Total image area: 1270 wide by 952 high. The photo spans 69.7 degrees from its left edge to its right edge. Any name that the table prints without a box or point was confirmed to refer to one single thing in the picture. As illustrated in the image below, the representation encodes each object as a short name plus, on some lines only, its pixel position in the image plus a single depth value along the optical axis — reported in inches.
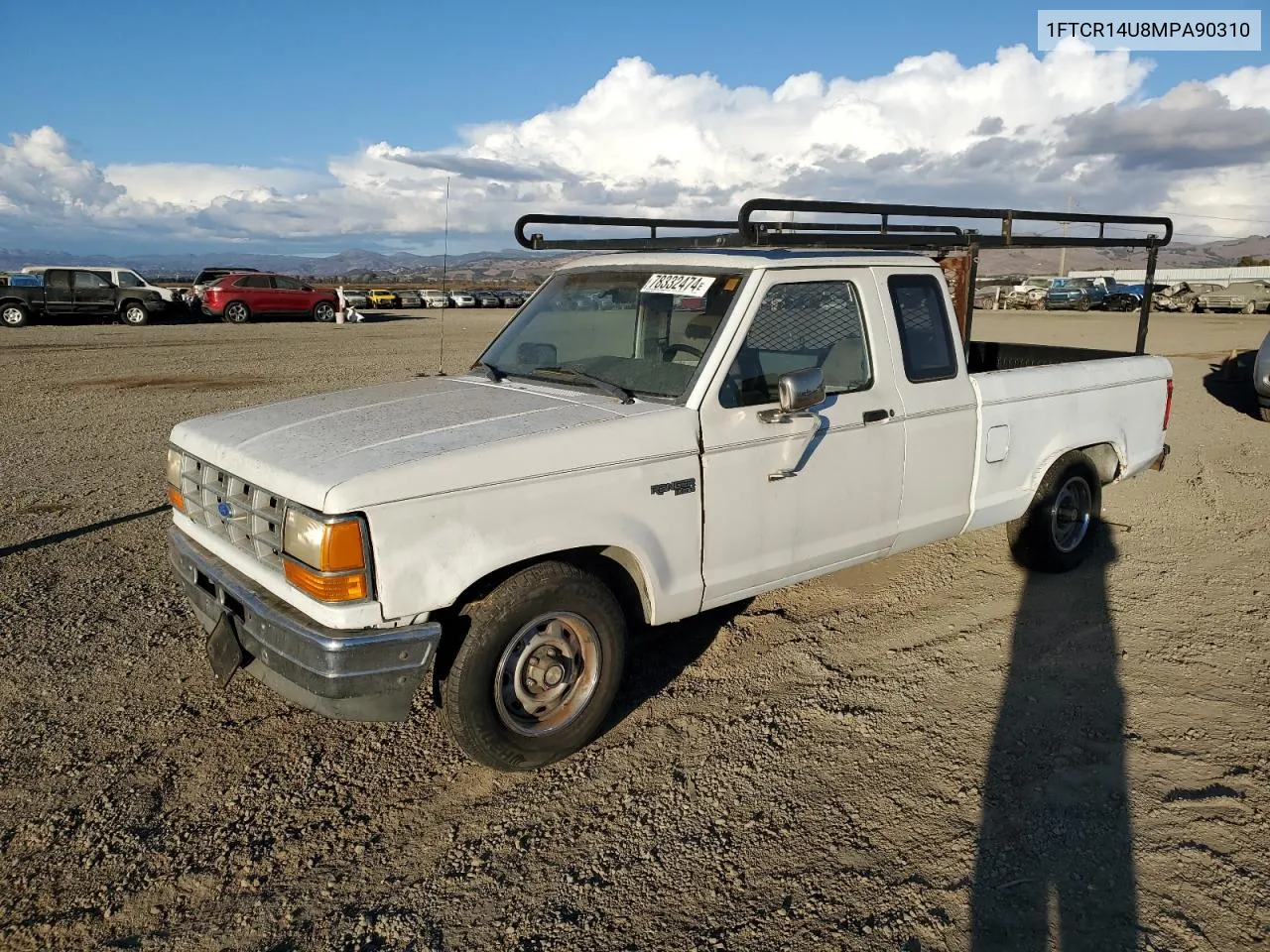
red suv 1182.2
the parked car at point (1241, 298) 1525.6
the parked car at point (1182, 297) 1599.4
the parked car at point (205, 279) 1219.0
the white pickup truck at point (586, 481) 120.7
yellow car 1793.8
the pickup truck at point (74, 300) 1016.4
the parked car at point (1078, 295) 1855.3
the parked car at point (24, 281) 1015.6
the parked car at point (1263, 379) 427.2
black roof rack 177.5
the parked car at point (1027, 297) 1966.0
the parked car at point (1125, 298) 1791.3
